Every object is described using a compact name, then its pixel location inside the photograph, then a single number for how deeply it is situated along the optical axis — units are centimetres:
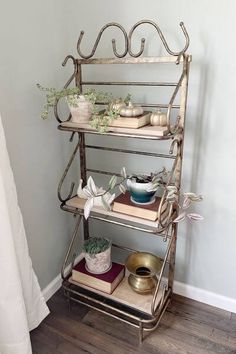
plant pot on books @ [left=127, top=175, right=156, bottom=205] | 124
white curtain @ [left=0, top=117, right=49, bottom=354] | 104
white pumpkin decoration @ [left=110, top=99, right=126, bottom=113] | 120
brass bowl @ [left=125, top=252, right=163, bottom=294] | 142
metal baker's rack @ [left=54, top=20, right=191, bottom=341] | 115
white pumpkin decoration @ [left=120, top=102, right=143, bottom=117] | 117
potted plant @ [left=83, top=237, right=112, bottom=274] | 146
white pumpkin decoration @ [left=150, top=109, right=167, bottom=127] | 116
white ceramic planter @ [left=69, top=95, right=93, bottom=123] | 122
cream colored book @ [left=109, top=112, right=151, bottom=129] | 114
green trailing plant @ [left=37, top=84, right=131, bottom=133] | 116
